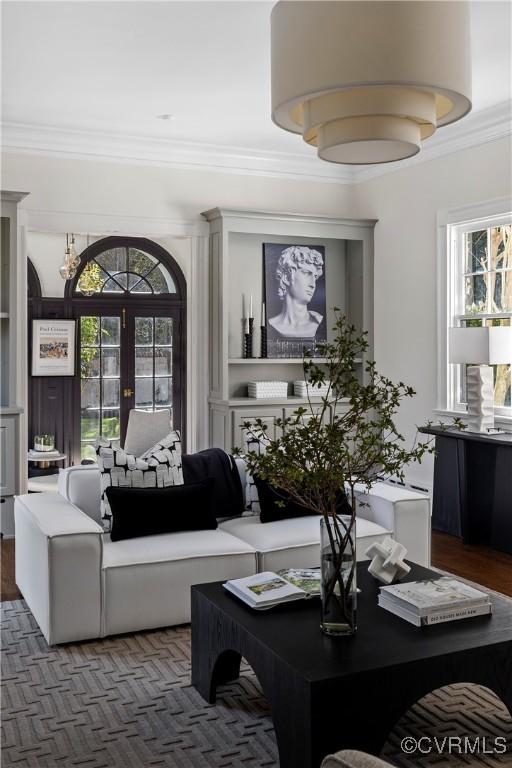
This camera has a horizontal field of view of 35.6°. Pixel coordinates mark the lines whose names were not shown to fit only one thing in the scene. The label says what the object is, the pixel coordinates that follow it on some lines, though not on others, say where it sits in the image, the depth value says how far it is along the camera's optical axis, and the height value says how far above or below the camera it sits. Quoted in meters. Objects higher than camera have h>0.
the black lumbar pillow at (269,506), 4.00 -0.66
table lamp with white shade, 5.04 +0.11
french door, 8.32 +0.12
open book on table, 2.71 -0.75
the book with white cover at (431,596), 2.58 -0.74
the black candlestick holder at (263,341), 6.50 +0.28
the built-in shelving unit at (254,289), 6.21 +0.72
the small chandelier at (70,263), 7.01 +0.99
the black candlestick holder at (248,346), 6.44 +0.24
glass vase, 2.46 -0.64
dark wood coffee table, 2.16 -0.84
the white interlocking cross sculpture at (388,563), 2.96 -0.70
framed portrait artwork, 6.56 +0.65
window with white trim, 5.43 +0.65
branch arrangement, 2.38 -0.25
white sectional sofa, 3.30 -0.80
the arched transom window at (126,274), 8.21 +1.06
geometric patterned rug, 2.45 -1.16
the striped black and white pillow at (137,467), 3.83 -0.45
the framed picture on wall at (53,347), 8.06 +0.28
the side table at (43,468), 7.48 -0.93
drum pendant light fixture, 2.23 +0.89
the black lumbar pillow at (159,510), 3.66 -0.63
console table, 4.99 -0.73
